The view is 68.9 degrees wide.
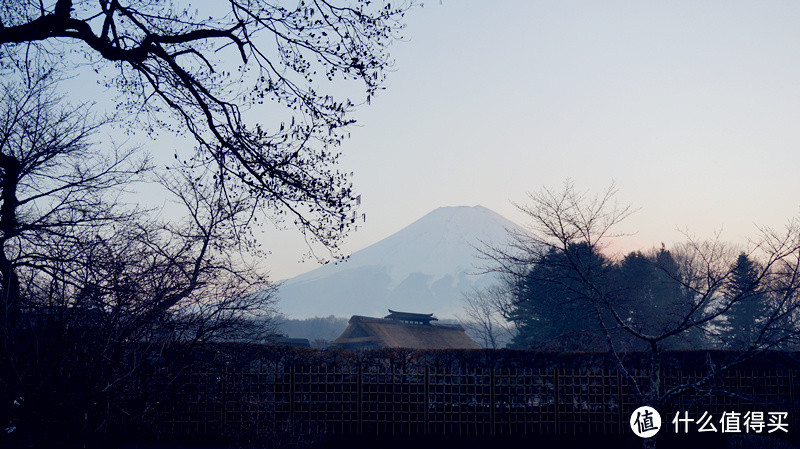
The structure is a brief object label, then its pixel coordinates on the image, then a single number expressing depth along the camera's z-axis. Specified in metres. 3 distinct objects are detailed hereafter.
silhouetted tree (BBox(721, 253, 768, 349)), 37.75
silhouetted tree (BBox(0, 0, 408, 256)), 6.09
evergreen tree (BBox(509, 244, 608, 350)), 28.23
